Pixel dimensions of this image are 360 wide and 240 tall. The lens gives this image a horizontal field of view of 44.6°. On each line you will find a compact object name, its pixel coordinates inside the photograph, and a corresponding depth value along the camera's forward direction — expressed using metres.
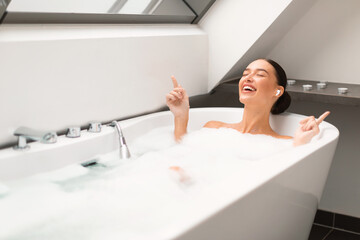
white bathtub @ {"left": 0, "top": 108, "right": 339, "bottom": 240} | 1.14
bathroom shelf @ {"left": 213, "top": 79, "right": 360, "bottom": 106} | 2.22
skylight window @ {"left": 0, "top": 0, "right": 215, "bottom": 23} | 2.12
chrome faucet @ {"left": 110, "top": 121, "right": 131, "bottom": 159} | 1.99
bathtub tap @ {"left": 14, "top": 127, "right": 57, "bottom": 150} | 1.70
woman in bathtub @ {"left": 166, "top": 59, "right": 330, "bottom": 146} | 2.12
